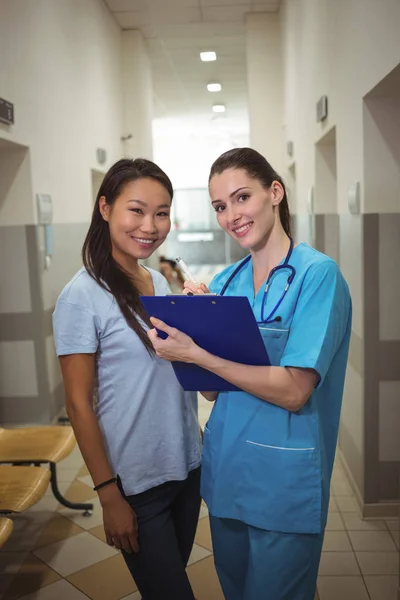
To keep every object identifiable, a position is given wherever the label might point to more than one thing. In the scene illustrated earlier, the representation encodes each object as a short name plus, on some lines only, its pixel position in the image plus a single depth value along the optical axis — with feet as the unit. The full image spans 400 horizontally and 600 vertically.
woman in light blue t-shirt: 4.60
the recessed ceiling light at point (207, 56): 25.91
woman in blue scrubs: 4.10
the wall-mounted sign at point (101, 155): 19.29
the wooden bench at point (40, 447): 8.86
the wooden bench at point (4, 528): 6.37
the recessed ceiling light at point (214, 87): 32.12
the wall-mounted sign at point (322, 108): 12.61
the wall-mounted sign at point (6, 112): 11.09
